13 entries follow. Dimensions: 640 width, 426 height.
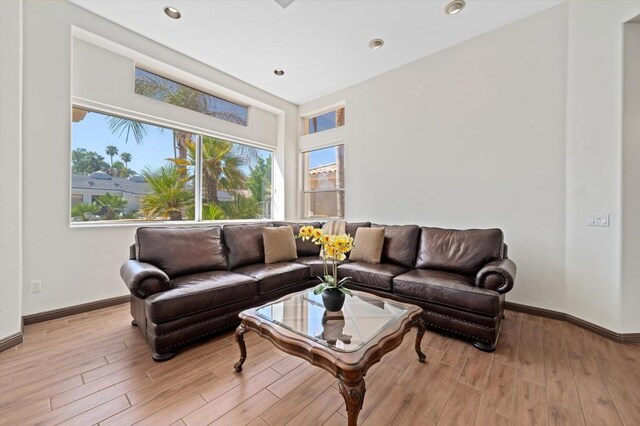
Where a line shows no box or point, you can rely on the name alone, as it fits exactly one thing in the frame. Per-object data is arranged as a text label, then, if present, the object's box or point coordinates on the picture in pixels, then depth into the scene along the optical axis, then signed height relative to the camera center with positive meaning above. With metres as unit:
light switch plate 2.30 -0.05
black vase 1.71 -0.59
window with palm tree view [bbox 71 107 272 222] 2.87 +0.52
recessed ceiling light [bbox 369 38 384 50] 3.13 +2.13
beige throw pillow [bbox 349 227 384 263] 3.10 -0.41
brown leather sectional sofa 1.97 -0.63
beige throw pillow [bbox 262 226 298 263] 3.11 -0.41
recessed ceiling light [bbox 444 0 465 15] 2.54 +2.12
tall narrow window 4.53 +0.57
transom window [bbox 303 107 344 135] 4.57 +1.73
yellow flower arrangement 1.72 -0.24
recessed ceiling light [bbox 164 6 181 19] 2.64 +2.12
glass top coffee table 1.18 -0.70
